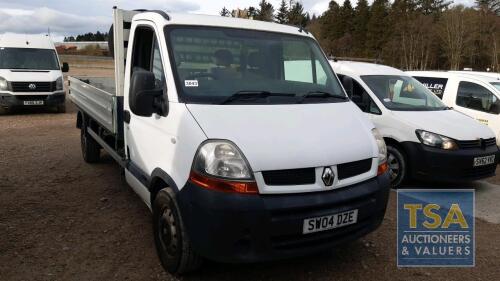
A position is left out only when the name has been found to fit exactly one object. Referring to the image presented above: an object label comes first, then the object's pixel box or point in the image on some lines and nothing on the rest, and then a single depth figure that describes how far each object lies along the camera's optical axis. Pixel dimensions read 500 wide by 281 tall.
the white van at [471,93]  8.16
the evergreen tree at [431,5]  77.19
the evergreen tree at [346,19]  85.44
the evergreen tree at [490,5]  66.71
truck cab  3.00
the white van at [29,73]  13.30
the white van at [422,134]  5.89
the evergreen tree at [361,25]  81.00
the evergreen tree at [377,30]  76.31
